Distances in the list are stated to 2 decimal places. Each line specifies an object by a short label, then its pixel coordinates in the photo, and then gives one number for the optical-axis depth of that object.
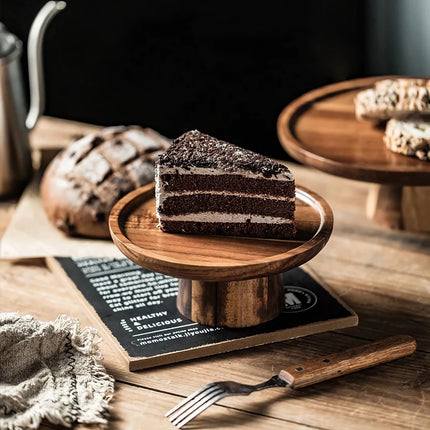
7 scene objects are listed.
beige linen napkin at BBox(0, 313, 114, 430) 1.01
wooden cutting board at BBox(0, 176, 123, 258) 1.27
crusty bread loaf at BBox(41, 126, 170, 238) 1.29
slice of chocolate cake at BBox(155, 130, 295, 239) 1.08
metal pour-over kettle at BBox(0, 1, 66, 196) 1.38
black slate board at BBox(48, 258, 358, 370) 1.09
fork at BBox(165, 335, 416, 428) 1.01
